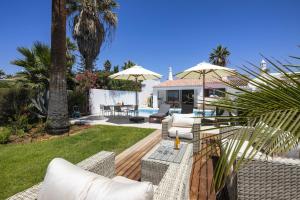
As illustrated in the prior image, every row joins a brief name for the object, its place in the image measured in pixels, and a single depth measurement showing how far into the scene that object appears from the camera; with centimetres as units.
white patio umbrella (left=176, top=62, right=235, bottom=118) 649
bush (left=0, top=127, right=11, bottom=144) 448
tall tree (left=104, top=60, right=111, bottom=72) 3135
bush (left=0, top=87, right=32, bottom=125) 643
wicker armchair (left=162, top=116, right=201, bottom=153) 361
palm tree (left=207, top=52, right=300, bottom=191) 72
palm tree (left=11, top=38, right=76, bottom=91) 625
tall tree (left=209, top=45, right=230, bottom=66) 2421
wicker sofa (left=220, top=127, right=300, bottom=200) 175
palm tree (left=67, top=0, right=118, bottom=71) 1055
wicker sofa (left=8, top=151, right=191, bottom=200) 131
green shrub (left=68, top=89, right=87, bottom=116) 906
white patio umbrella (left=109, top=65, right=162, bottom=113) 718
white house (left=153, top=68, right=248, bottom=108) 1490
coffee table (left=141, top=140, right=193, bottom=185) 225
